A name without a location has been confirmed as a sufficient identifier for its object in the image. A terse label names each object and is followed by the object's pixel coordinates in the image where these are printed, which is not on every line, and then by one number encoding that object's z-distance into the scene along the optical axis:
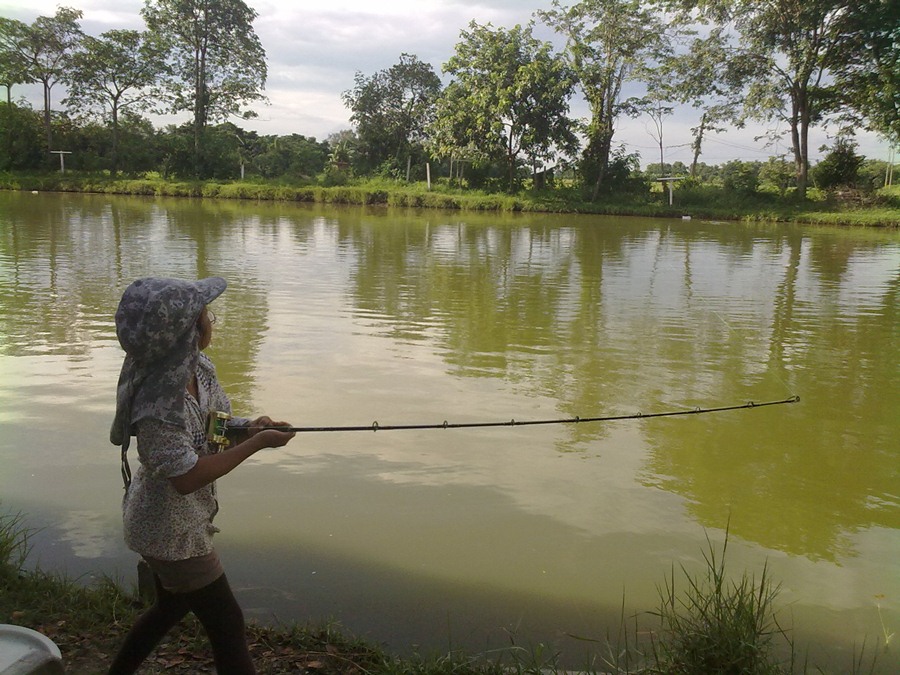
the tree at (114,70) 41.00
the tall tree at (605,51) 35.88
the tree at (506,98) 35.72
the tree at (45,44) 39.56
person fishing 1.81
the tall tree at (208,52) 42.59
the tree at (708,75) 34.06
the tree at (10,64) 39.19
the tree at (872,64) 30.22
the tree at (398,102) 45.22
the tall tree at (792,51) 31.50
